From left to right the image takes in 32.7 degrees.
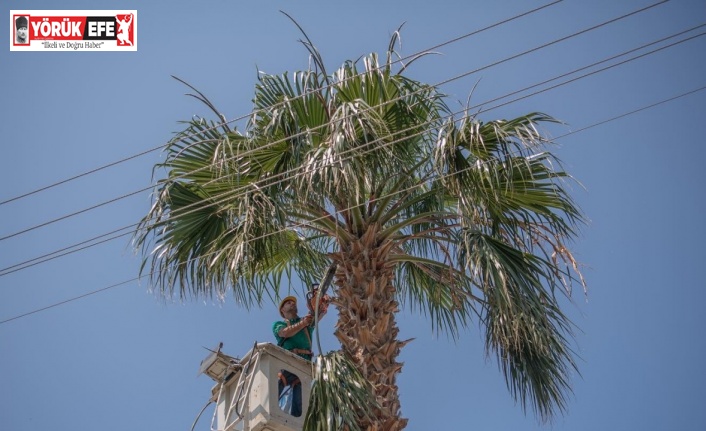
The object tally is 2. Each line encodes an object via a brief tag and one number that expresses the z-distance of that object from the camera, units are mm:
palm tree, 11172
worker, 11836
